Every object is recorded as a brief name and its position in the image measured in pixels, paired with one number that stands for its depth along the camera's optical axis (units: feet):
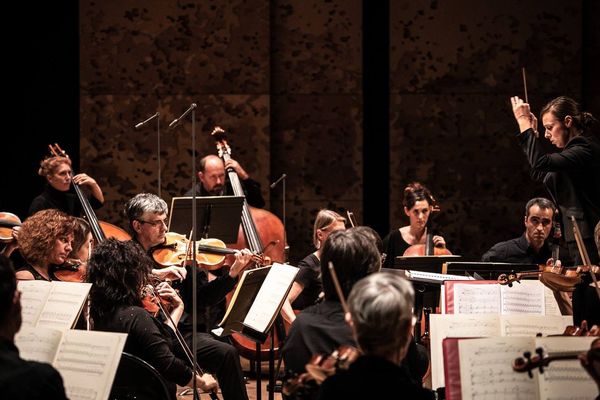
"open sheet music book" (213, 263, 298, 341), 23.28
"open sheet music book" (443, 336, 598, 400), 15.63
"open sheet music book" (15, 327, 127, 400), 16.11
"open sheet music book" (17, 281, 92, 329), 19.19
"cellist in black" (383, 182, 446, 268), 33.37
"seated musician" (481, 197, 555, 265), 32.66
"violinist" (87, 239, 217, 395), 20.34
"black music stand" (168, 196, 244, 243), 29.56
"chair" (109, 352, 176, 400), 19.54
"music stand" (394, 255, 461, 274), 28.34
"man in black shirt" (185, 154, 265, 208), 35.66
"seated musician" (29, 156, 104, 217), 33.70
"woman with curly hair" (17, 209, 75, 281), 23.17
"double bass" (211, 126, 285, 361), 31.94
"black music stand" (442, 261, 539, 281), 25.63
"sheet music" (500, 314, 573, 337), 19.08
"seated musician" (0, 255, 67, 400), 12.57
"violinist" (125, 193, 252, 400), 25.68
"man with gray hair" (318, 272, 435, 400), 12.82
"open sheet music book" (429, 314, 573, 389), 19.11
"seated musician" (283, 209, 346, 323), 28.34
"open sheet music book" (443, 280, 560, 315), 22.70
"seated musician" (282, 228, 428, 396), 16.75
